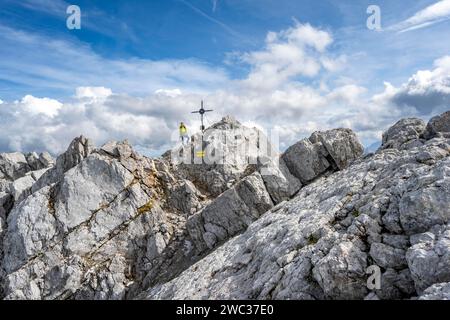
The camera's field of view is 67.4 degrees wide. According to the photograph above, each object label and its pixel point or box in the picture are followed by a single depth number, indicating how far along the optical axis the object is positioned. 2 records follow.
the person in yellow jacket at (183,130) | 58.62
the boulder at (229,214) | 46.56
